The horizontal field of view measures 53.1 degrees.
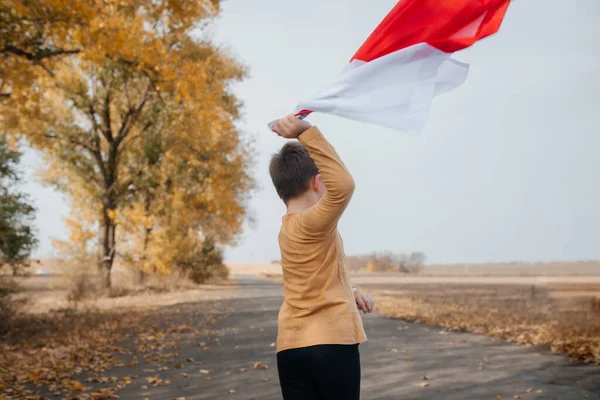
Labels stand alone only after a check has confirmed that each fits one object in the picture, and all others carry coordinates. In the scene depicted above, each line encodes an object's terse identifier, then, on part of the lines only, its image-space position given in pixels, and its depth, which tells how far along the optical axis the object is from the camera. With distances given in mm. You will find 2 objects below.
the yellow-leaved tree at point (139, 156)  23391
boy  2818
